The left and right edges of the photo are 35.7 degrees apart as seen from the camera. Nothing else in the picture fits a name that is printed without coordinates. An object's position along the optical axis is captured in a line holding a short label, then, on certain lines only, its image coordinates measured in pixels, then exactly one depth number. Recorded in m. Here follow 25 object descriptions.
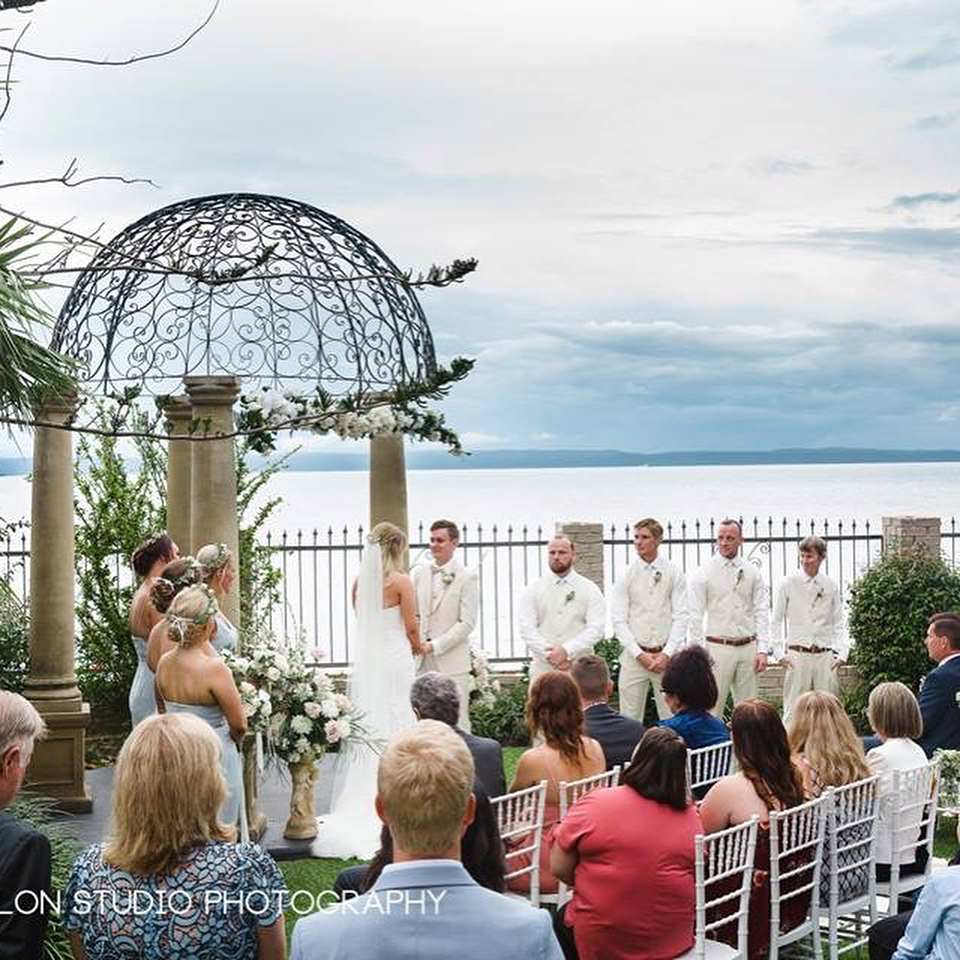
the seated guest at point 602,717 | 6.58
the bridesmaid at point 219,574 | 7.57
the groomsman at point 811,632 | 11.15
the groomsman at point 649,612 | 10.88
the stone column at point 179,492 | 10.34
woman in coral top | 4.85
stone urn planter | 8.35
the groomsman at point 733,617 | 11.00
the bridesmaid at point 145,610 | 8.16
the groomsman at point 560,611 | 10.62
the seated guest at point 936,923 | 3.78
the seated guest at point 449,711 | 5.85
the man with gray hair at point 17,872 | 3.55
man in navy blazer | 7.78
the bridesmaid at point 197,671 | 6.75
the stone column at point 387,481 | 9.96
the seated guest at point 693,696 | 6.79
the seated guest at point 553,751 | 5.93
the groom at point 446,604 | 10.07
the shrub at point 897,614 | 12.40
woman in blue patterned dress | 3.41
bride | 9.14
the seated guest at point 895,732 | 6.36
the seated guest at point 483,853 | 3.97
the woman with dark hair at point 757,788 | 5.48
